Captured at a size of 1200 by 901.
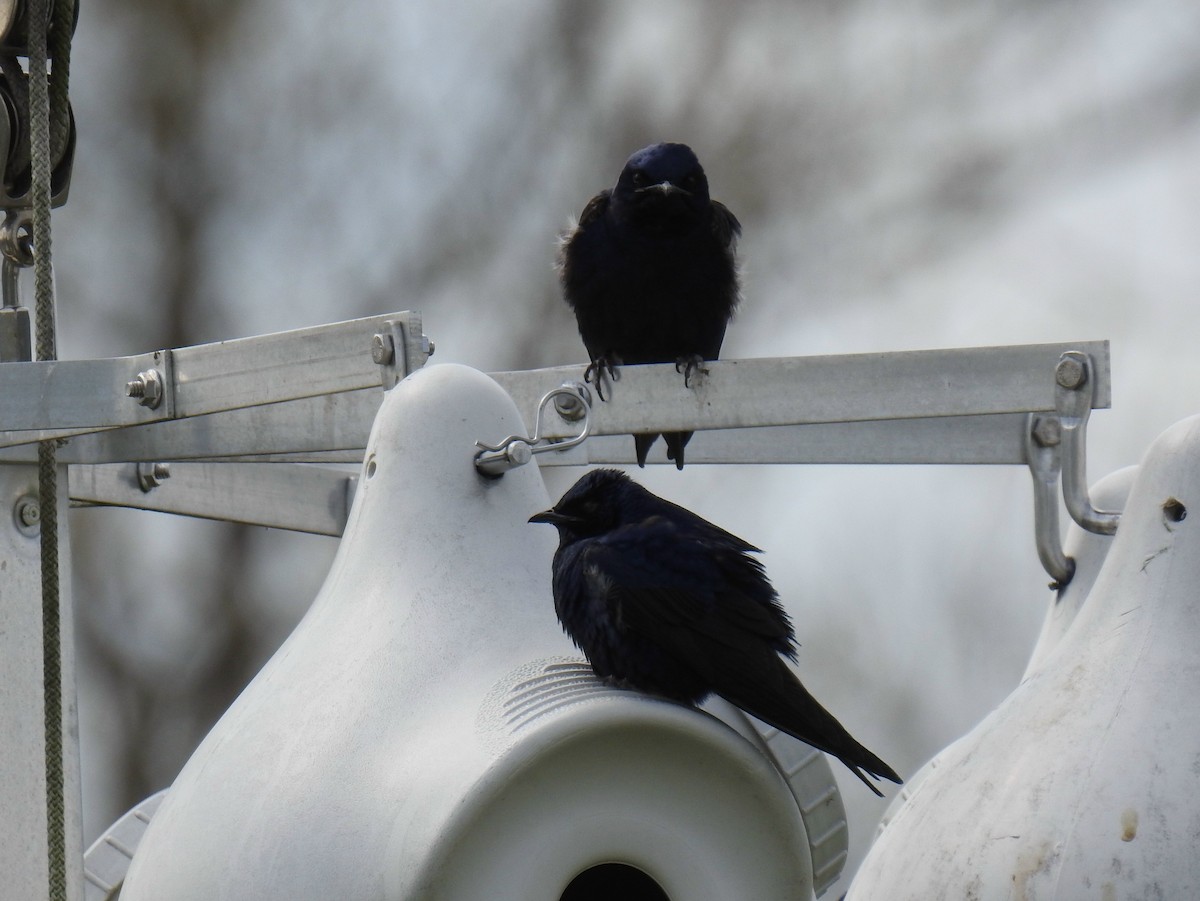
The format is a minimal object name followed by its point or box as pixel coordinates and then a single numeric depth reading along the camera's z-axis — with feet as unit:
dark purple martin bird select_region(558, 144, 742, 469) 26.53
